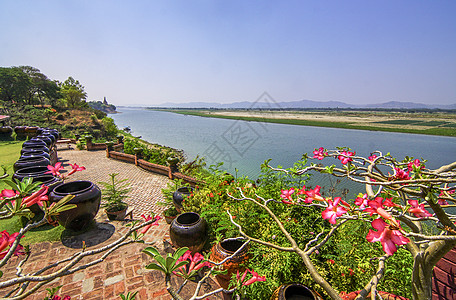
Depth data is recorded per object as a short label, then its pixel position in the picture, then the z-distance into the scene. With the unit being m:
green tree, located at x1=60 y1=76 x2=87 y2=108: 43.41
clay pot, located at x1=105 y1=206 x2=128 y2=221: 5.11
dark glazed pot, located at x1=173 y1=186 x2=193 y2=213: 4.94
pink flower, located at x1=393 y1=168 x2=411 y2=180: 1.76
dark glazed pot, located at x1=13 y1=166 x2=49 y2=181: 4.11
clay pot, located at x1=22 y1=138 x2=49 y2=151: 7.45
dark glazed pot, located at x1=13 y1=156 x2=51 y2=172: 4.92
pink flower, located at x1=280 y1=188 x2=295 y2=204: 2.36
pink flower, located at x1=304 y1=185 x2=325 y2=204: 1.37
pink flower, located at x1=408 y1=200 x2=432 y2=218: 1.02
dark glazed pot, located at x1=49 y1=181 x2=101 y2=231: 3.68
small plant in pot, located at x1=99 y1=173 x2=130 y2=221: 5.12
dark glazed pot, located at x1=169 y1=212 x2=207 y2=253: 3.47
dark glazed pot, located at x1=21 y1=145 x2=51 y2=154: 7.32
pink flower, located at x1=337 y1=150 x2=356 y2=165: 2.43
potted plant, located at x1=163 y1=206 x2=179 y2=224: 5.08
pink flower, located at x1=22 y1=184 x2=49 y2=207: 1.30
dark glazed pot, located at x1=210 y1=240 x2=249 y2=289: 2.78
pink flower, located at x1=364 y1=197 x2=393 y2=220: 0.90
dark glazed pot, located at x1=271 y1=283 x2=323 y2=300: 2.09
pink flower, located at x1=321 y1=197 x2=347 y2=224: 1.24
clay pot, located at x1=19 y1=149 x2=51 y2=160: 6.27
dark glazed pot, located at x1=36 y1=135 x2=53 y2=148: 9.13
